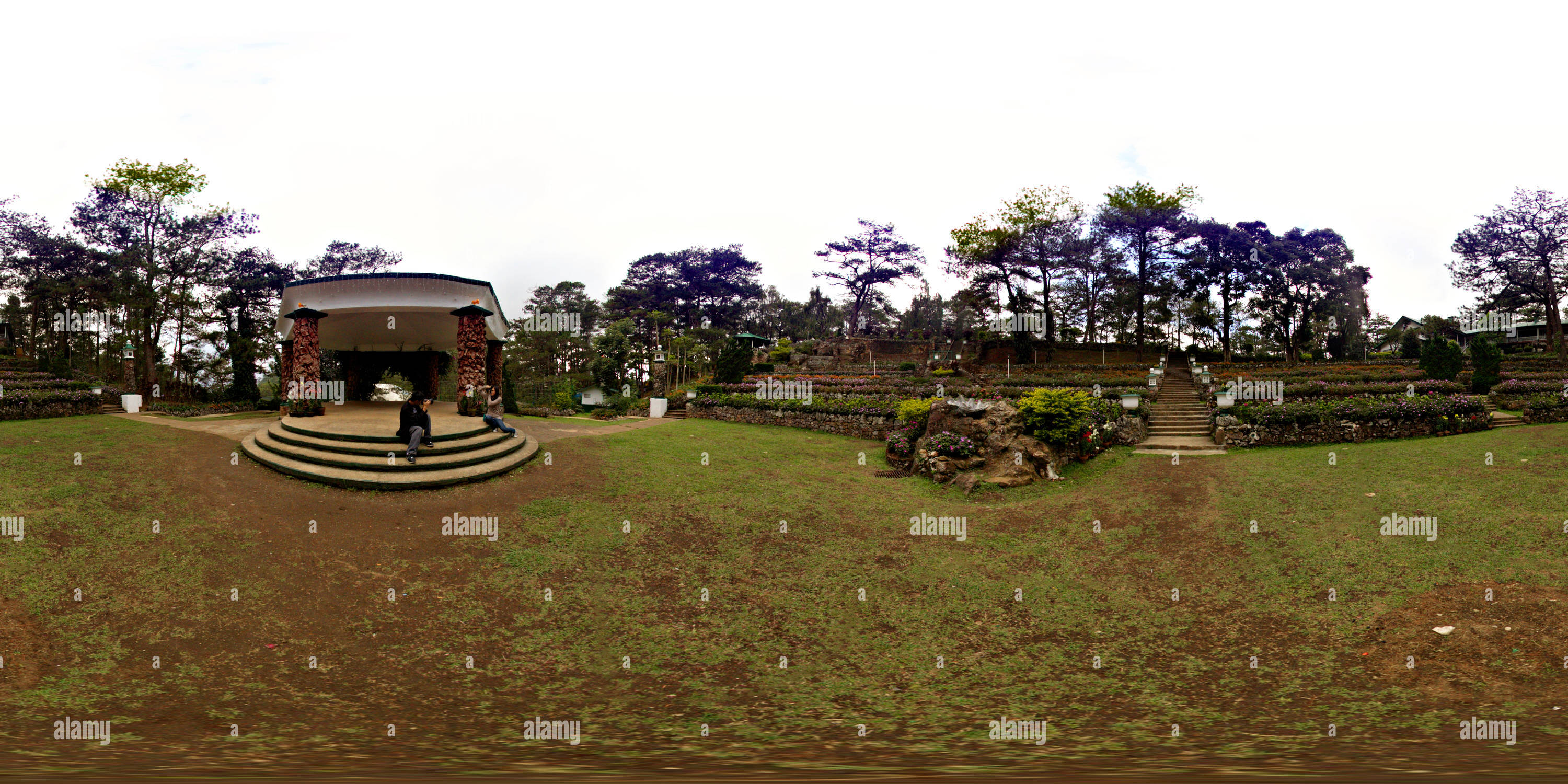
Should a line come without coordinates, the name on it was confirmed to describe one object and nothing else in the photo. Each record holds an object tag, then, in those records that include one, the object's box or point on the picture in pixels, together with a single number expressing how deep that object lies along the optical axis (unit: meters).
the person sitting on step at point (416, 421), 10.34
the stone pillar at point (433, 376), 23.66
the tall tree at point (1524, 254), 33.59
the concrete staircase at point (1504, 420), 14.23
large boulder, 12.06
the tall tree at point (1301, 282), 40.59
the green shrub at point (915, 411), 14.43
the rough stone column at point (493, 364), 18.03
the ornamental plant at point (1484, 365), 19.06
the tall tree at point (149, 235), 25.67
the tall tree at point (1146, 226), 40.50
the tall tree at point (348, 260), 33.69
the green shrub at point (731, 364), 28.69
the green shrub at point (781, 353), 43.09
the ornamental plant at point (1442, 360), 22.69
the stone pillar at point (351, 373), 22.42
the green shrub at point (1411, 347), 32.84
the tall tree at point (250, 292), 28.56
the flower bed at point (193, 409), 19.20
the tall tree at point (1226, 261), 40.66
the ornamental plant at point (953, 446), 12.47
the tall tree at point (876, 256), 50.28
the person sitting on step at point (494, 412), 12.73
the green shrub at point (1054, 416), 12.74
